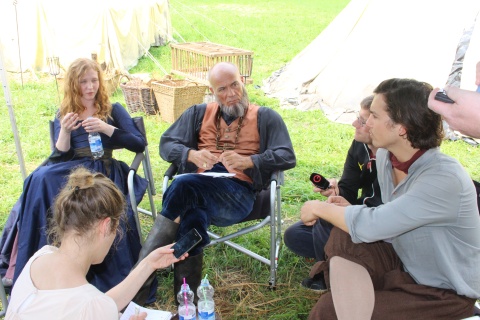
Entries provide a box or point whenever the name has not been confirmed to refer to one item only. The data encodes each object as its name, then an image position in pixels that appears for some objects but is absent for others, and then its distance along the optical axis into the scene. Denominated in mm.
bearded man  3016
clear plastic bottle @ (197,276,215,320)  2158
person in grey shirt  2107
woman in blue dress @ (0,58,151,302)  3080
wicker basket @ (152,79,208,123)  6594
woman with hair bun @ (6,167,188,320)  1707
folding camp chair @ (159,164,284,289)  3135
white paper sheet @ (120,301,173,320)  2137
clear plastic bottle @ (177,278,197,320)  2104
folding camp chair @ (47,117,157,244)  3225
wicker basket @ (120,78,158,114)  7047
